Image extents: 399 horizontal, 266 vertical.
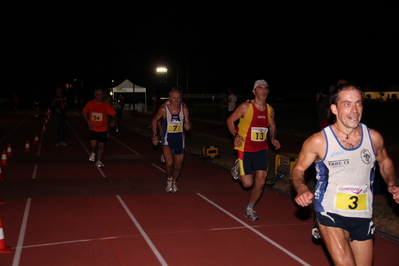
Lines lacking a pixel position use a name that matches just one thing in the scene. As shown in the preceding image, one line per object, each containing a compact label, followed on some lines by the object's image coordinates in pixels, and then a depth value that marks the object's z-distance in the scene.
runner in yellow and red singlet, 6.84
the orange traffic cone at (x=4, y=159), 12.20
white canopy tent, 41.06
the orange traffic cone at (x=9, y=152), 14.08
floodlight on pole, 52.25
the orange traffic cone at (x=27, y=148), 15.45
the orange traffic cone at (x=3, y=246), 5.35
